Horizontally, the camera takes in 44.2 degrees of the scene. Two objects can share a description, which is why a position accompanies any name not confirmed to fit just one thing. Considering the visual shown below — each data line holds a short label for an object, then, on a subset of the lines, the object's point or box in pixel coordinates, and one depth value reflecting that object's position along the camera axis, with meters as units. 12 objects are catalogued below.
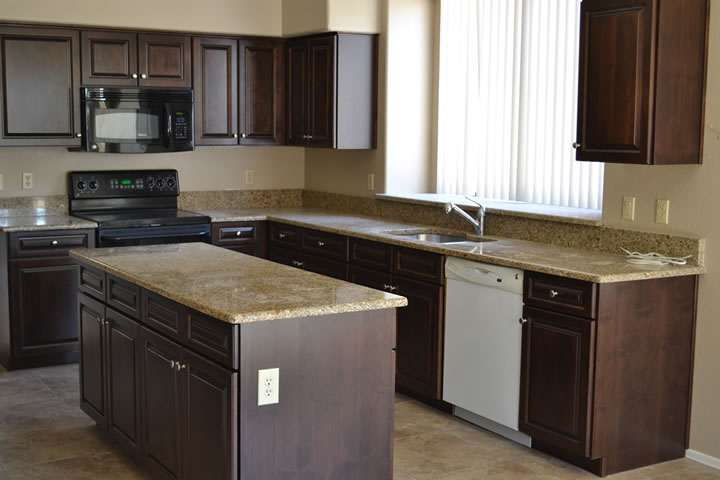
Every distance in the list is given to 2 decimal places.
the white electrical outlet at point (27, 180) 5.85
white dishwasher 4.10
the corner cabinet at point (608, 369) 3.72
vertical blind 4.77
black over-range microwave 5.70
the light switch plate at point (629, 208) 4.19
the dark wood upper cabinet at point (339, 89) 5.85
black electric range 5.62
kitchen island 2.90
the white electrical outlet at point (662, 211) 4.04
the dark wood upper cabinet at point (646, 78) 3.70
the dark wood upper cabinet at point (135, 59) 5.68
